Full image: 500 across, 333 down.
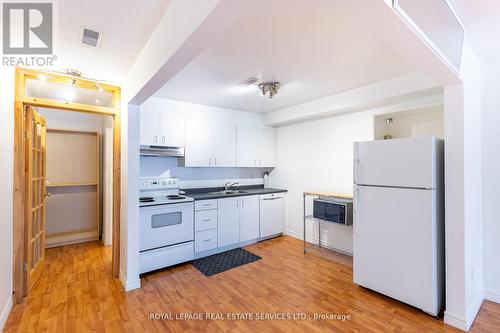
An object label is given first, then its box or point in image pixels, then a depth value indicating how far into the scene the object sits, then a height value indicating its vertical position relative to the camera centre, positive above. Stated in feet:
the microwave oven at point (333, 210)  10.88 -2.12
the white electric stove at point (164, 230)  9.92 -2.80
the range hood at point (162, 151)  11.49 +0.75
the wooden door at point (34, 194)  8.34 -1.10
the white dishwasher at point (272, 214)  14.26 -3.01
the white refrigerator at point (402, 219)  7.16 -1.76
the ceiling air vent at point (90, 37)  6.00 +3.41
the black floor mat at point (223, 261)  10.51 -4.55
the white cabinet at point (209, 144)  12.57 +1.23
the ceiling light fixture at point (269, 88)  9.66 +3.23
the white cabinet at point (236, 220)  11.80 -2.99
